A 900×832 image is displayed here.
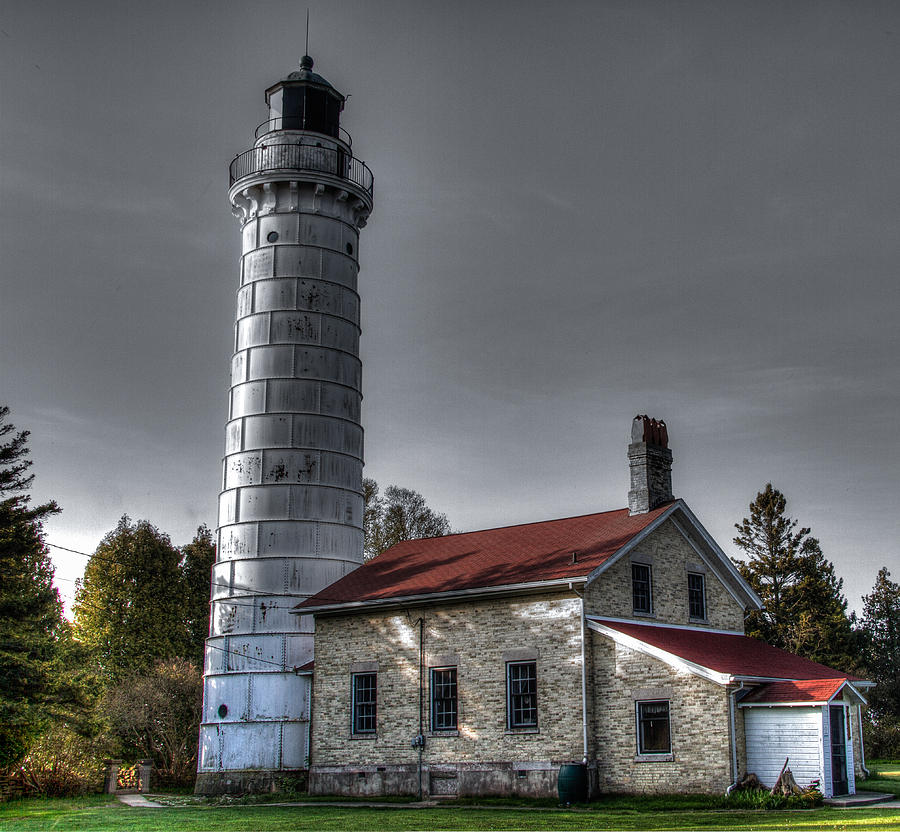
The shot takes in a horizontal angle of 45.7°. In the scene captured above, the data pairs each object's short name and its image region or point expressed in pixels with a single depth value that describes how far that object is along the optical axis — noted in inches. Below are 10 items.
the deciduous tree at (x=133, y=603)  1863.9
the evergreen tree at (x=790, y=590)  1749.5
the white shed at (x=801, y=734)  796.0
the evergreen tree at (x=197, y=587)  1952.5
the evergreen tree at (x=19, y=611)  932.6
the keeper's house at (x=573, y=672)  818.2
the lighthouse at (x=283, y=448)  1189.1
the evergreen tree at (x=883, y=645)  2155.0
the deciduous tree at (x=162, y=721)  1380.4
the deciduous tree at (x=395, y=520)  2119.8
